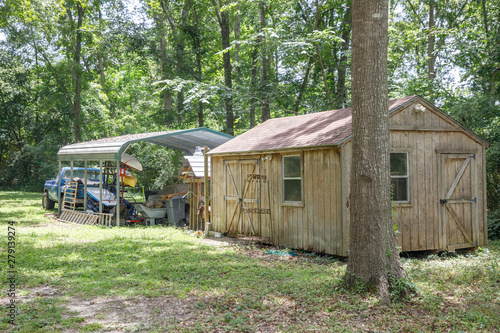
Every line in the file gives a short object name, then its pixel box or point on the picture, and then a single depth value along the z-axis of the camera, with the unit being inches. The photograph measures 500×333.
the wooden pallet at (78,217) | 612.4
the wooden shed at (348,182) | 375.6
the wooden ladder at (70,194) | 669.9
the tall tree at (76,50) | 1005.8
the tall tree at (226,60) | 933.2
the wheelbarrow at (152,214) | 610.5
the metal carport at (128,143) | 580.7
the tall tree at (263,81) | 810.2
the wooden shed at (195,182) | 562.3
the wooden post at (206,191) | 530.9
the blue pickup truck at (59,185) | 703.1
